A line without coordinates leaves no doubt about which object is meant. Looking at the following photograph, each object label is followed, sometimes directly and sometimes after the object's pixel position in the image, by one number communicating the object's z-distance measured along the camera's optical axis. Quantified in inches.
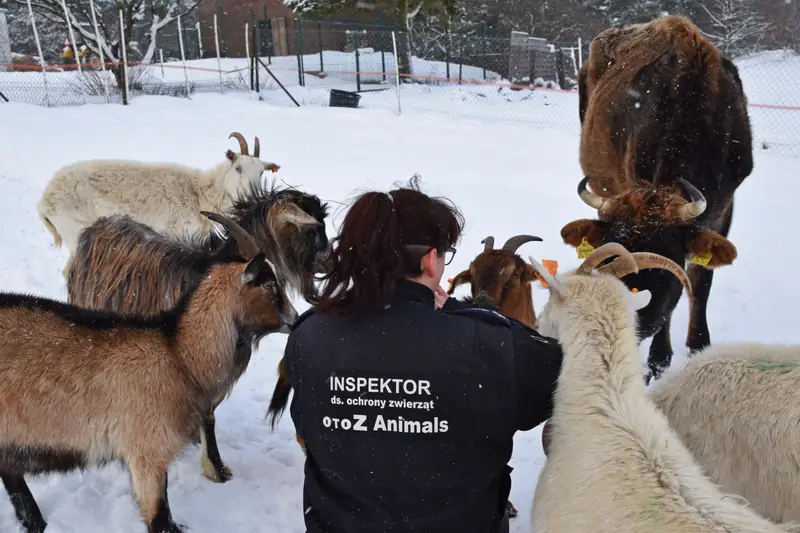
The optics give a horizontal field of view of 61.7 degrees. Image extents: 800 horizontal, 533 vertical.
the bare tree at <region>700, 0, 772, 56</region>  976.5
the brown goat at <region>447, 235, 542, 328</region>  155.4
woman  80.0
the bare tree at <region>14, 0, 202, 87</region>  933.8
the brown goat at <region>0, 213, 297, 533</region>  128.0
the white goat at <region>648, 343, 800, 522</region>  96.5
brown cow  158.9
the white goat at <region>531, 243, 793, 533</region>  72.4
